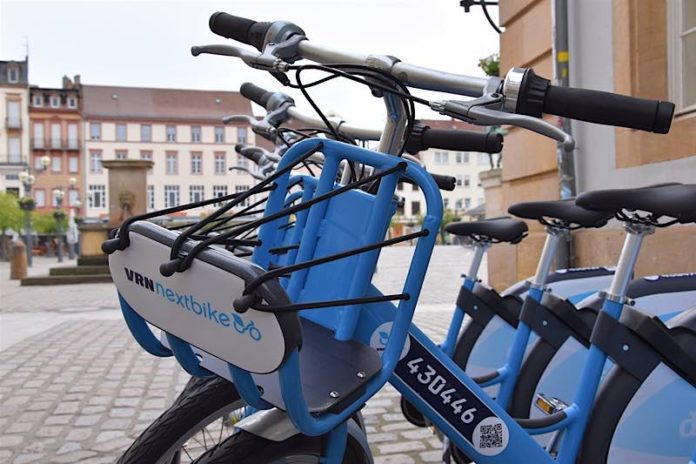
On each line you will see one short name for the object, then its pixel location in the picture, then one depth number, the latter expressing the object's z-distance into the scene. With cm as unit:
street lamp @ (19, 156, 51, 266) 2948
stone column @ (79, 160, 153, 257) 2000
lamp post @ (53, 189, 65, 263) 3559
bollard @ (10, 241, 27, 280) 1950
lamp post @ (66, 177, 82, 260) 3846
